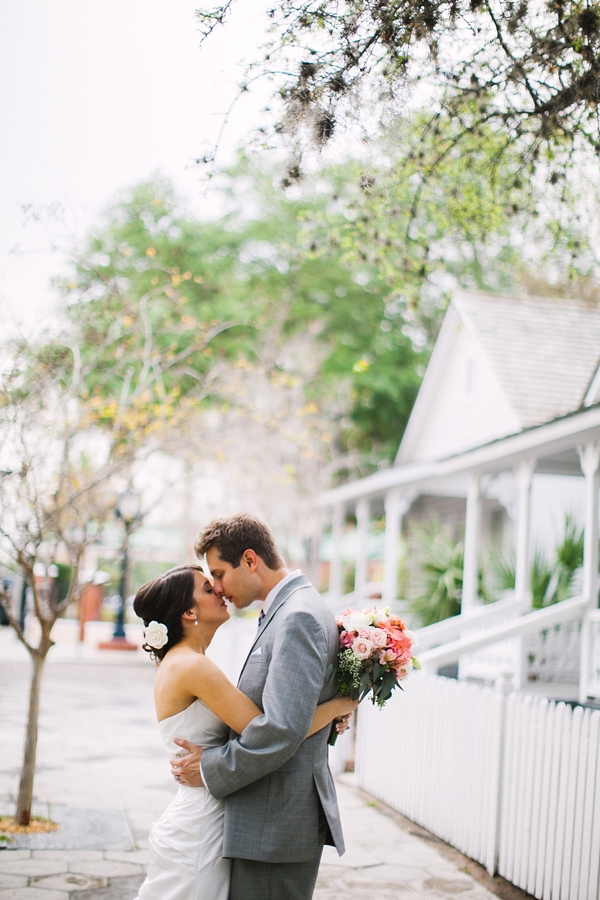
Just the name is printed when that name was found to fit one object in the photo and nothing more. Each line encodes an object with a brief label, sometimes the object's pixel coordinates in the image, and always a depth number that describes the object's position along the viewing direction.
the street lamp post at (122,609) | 18.59
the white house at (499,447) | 10.70
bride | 3.21
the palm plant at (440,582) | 13.35
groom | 3.05
